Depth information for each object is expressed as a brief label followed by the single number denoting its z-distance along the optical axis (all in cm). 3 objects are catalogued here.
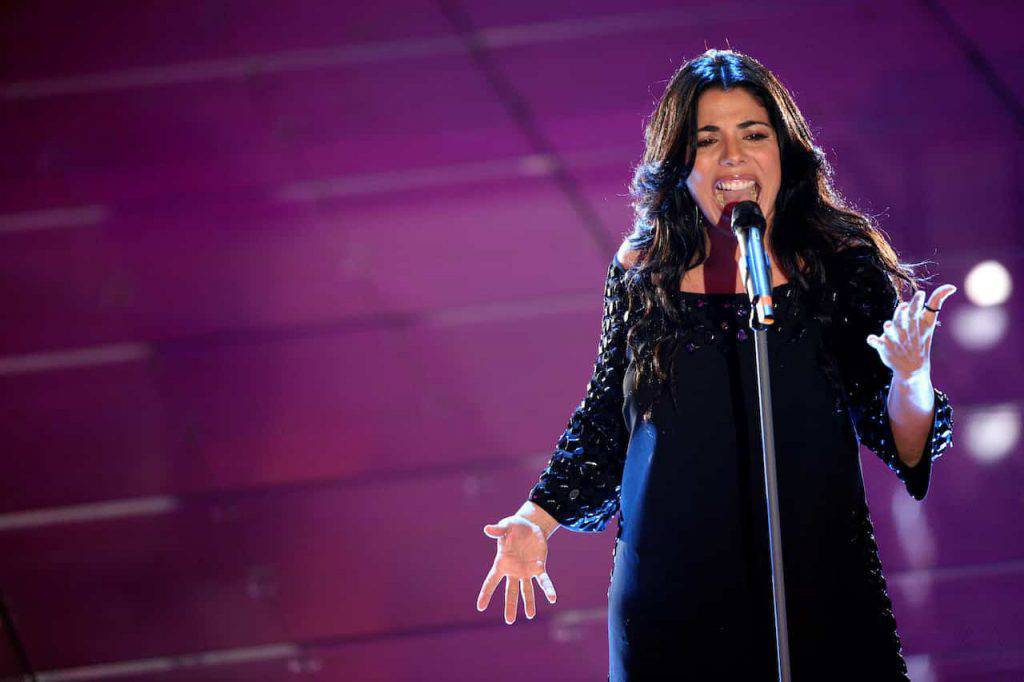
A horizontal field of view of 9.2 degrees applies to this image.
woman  952
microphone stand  929
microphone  927
